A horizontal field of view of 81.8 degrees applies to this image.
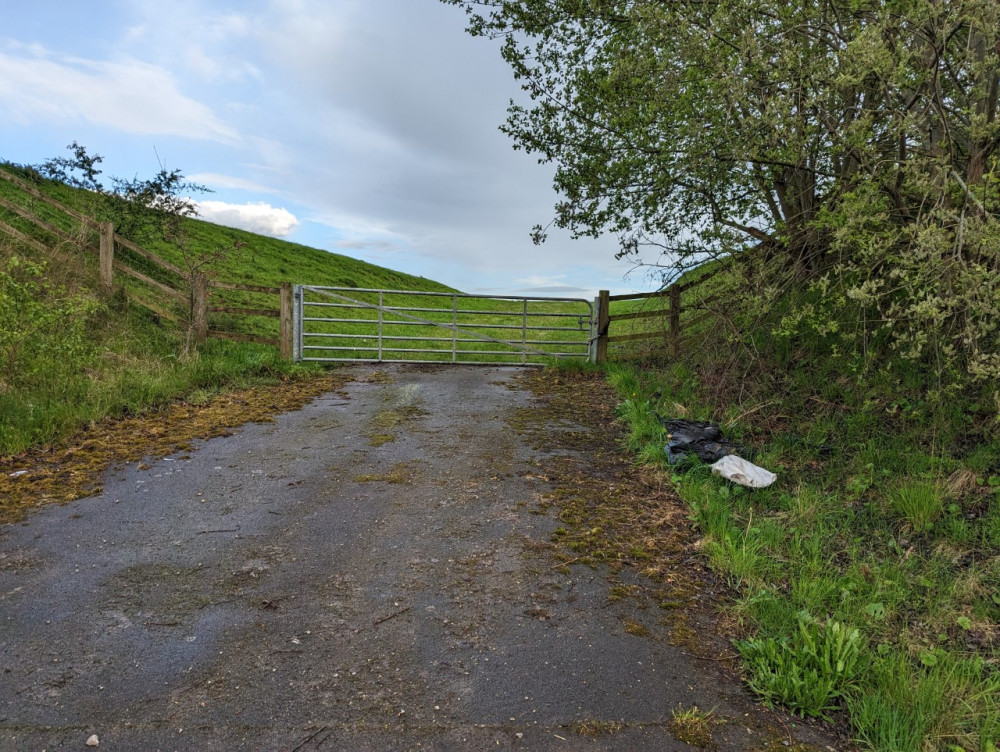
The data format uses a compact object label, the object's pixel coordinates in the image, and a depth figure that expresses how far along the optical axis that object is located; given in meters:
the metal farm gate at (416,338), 12.84
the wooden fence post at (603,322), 13.03
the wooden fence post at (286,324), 12.16
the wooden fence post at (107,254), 11.94
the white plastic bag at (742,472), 5.33
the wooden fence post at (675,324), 11.07
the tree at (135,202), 13.38
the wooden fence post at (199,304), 11.73
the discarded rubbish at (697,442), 5.97
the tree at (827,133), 4.76
